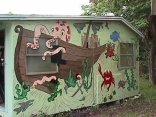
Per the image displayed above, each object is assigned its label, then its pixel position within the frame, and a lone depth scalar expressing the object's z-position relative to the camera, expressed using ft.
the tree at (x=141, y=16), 35.01
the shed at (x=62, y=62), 20.49
